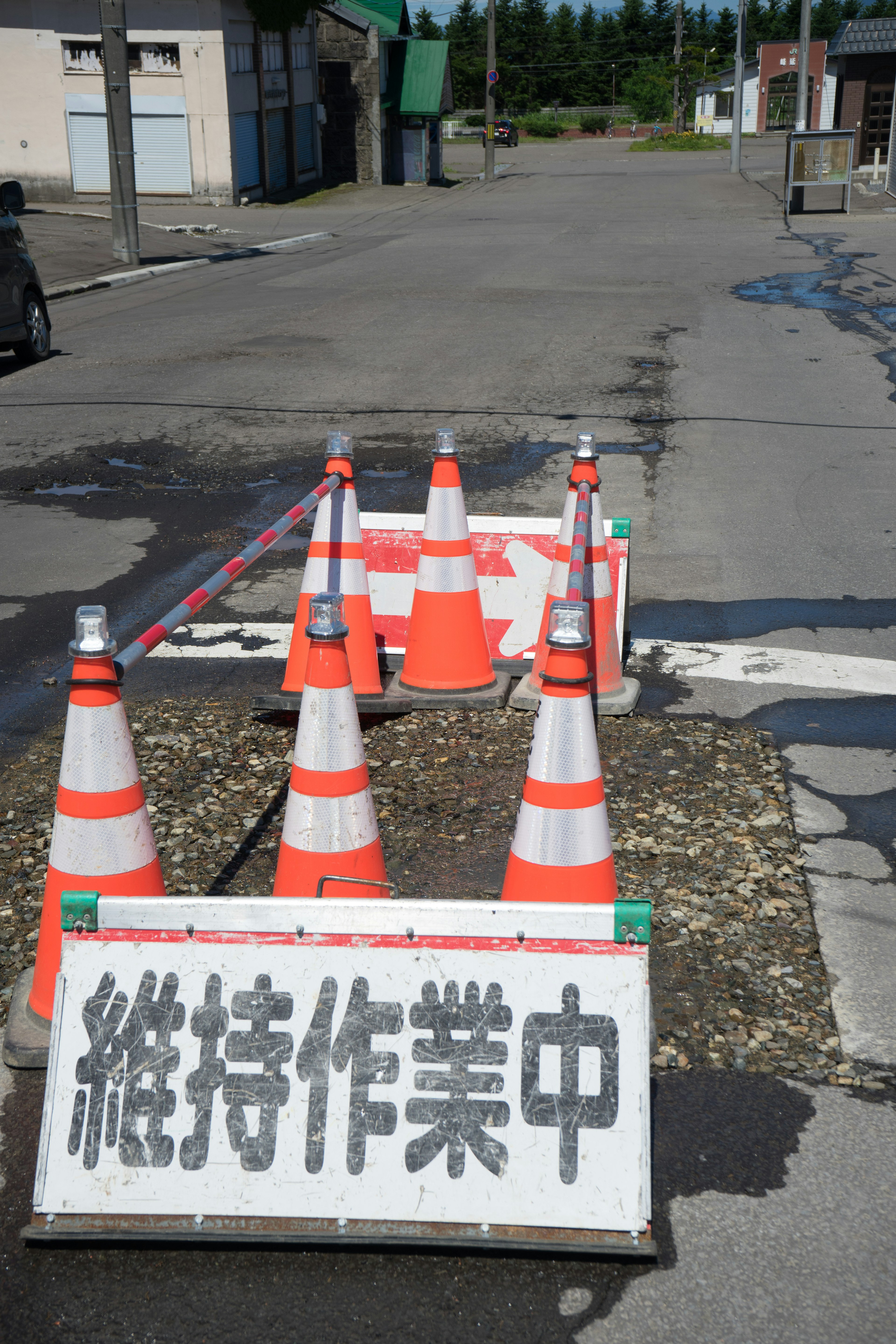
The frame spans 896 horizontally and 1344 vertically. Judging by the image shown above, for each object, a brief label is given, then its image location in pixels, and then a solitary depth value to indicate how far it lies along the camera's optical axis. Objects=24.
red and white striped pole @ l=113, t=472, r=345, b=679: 3.25
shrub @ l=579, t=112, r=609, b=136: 94.88
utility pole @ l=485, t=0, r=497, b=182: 45.81
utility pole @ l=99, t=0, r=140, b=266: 20.77
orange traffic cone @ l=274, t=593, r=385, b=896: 3.15
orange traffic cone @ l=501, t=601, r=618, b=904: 2.88
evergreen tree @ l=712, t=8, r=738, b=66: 120.88
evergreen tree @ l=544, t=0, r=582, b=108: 115.69
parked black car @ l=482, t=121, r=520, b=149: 73.44
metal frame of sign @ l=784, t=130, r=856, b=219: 30.72
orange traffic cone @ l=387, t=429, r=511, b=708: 5.27
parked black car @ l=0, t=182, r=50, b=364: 12.95
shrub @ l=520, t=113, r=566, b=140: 90.94
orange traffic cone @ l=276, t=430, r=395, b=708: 5.23
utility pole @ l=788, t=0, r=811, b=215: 35.44
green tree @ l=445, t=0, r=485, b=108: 104.12
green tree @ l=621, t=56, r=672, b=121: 101.56
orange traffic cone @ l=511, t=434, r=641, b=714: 5.26
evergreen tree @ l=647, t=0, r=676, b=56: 120.31
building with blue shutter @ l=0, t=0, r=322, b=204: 33.09
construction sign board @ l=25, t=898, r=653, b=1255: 2.46
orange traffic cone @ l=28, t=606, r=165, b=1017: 2.92
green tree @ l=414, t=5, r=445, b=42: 116.19
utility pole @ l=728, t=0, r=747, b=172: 45.56
